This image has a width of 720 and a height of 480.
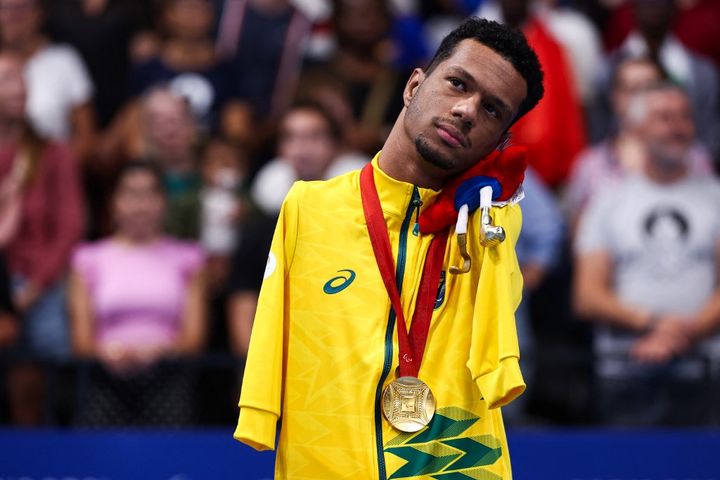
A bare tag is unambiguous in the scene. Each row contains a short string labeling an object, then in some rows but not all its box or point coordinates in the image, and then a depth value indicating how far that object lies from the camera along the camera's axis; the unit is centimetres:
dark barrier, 1329
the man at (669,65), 1711
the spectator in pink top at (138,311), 1384
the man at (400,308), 785
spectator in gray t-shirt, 1391
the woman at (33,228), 1448
